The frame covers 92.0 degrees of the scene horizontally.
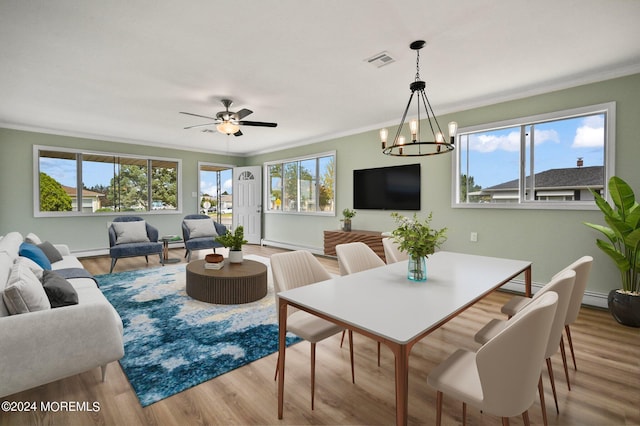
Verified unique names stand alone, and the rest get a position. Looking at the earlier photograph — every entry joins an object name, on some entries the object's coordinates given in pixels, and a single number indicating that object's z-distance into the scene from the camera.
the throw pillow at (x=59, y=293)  2.02
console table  4.99
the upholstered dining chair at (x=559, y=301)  1.51
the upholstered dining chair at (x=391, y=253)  3.06
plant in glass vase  1.96
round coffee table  3.51
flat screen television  5.05
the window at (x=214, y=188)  8.33
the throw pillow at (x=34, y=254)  2.99
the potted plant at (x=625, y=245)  2.90
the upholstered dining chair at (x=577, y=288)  1.85
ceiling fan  4.13
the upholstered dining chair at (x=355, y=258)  2.54
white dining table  1.21
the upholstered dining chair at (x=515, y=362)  1.10
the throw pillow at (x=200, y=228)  6.00
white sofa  1.62
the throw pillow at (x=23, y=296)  1.72
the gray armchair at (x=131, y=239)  5.06
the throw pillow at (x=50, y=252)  3.74
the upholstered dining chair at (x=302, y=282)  1.86
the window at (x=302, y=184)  6.62
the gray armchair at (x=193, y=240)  5.79
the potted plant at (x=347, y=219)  5.80
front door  8.08
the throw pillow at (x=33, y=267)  2.36
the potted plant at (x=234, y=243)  4.00
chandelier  2.59
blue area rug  2.11
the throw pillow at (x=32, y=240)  3.78
